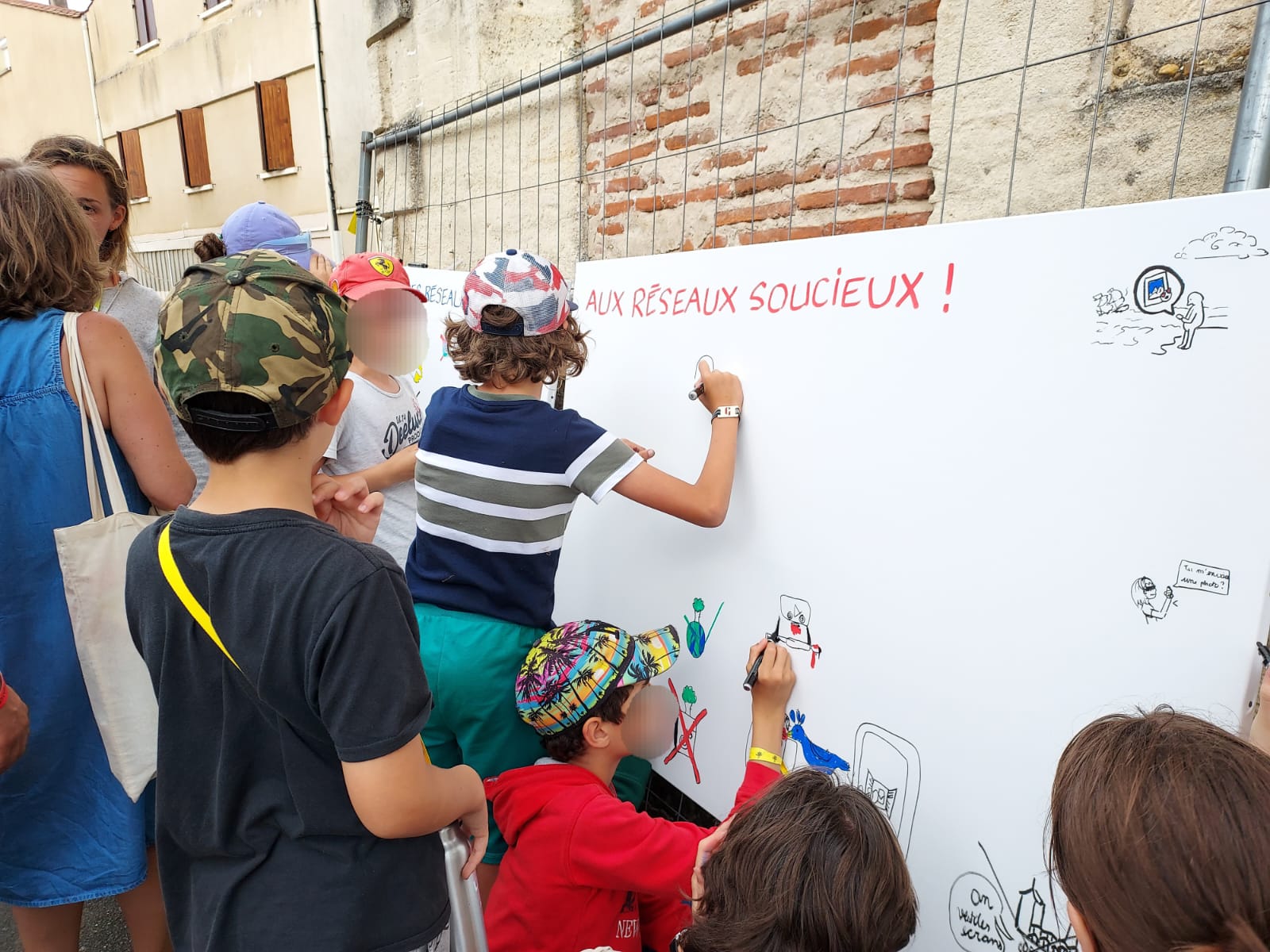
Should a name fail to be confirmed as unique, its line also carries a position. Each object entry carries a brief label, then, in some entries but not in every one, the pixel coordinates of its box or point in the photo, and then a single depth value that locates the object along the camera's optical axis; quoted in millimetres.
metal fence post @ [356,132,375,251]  4449
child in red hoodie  1540
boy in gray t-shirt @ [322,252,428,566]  1997
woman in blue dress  1464
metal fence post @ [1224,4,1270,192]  1243
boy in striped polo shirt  1661
